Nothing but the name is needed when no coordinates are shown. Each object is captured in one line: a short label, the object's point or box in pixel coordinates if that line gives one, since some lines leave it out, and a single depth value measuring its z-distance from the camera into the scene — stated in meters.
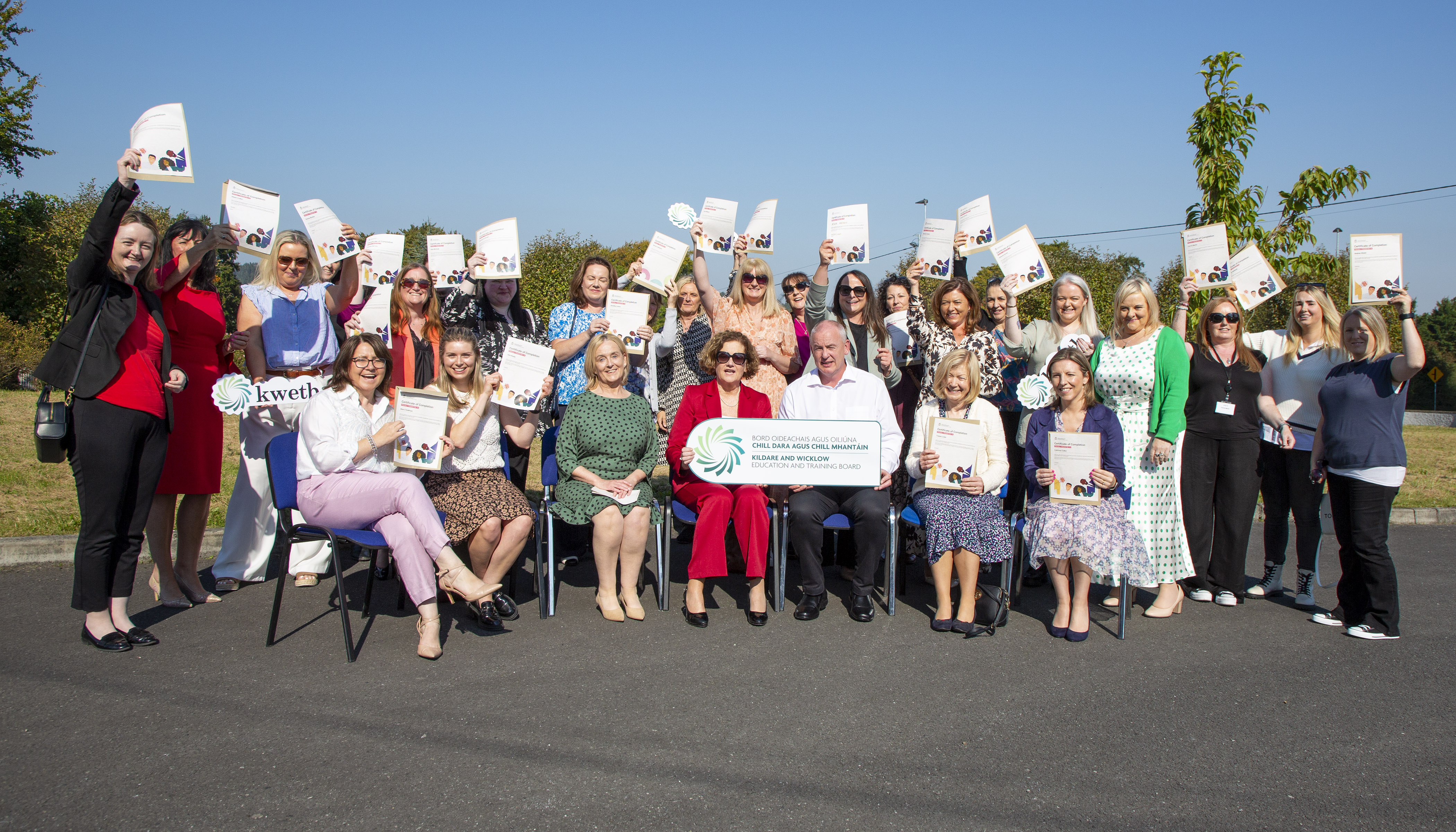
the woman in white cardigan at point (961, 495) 5.06
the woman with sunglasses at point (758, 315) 6.26
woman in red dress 5.12
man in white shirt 5.26
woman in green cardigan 5.37
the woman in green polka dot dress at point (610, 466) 5.19
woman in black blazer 4.29
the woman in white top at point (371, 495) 4.62
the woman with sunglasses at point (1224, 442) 5.56
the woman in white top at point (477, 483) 5.05
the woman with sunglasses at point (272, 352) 5.53
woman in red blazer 5.15
